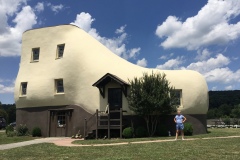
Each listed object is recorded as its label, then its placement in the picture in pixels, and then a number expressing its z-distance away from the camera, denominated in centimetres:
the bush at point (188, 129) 2117
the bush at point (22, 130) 2525
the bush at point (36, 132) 2475
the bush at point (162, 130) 2147
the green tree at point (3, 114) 5661
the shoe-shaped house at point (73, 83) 2256
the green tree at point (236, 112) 7493
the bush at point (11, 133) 2479
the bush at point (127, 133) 2034
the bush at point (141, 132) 2109
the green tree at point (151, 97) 2039
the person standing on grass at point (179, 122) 1734
